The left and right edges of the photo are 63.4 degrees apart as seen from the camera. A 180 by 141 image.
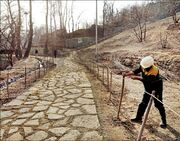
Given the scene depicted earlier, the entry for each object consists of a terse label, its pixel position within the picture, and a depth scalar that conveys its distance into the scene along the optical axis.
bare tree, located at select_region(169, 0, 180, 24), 13.01
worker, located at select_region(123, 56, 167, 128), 3.15
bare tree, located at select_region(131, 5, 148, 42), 15.07
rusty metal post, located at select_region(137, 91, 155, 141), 2.40
